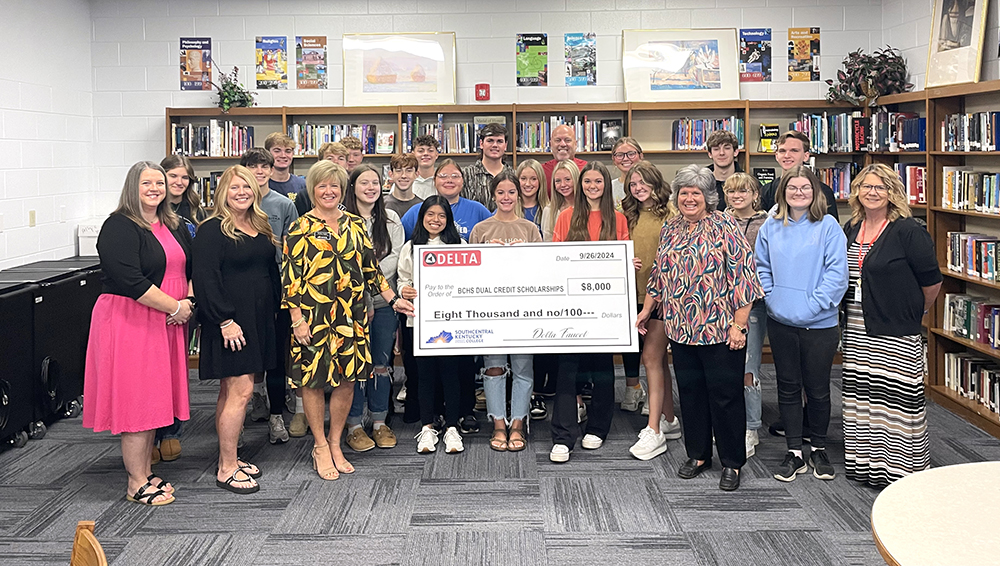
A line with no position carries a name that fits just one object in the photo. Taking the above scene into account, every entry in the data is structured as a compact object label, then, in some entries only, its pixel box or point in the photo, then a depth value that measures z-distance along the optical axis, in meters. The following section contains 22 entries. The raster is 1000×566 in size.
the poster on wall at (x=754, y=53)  7.25
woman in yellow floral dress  4.07
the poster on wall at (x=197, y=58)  7.28
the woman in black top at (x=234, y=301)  3.91
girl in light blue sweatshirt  3.94
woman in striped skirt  3.84
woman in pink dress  3.72
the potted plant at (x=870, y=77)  6.54
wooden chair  1.49
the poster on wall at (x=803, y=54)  7.25
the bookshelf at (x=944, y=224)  5.40
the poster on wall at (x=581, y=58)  7.29
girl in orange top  4.46
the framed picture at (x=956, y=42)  5.52
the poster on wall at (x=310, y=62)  7.32
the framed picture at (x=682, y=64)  7.20
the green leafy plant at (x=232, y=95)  6.98
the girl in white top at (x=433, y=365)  4.52
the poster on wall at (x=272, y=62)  7.31
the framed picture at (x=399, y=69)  7.25
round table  1.58
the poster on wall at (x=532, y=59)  7.30
